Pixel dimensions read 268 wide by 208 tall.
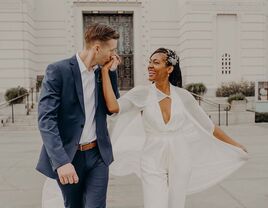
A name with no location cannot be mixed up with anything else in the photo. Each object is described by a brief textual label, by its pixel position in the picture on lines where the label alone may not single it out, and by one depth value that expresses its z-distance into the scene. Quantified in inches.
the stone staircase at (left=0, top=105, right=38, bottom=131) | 616.5
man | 108.9
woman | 135.6
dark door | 928.9
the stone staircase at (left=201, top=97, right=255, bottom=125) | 653.3
